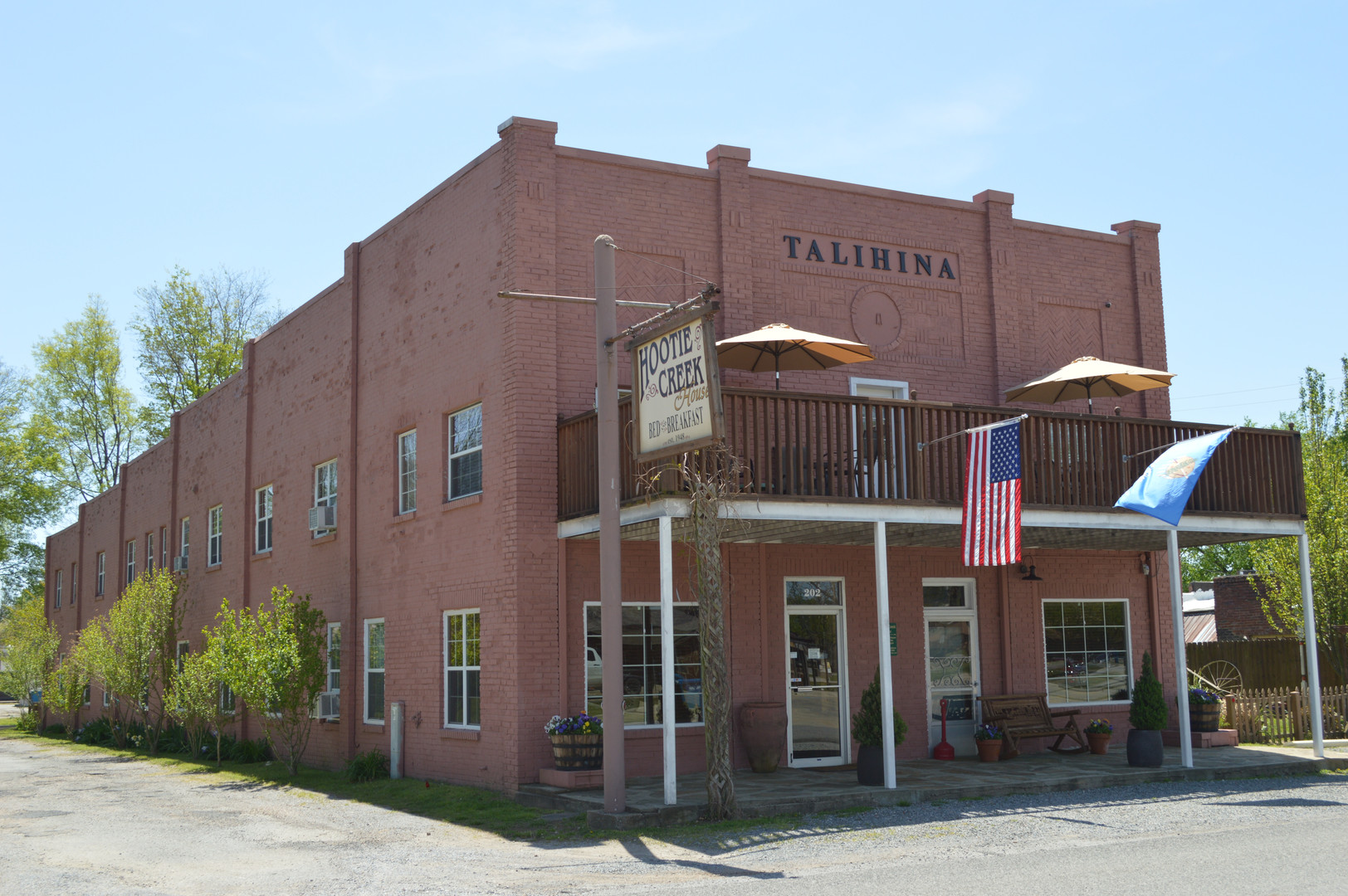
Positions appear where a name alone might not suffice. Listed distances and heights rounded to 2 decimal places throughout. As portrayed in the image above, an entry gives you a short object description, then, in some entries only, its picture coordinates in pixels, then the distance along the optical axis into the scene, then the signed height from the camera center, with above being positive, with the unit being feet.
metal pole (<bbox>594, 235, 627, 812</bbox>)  41.11 +2.18
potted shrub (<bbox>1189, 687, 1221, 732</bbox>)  58.39 -4.78
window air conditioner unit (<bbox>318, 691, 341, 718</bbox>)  66.49 -4.30
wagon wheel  85.10 -4.76
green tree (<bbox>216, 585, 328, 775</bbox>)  62.64 -2.05
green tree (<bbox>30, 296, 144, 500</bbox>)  161.79 +29.39
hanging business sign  39.06 +7.28
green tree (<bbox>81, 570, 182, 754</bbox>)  86.53 -1.34
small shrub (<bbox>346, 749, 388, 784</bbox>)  57.88 -6.62
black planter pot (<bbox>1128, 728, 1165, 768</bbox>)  51.90 -5.80
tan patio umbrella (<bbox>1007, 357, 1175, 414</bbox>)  55.36 +10.18
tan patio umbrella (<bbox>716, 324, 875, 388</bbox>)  49.78 +10.64
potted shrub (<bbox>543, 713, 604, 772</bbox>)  47.52 -4.68
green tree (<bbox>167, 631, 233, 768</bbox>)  70.59 -3.77
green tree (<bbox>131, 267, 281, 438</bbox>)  155.74 +34.28
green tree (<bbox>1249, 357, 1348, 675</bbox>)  79.05 +2.89
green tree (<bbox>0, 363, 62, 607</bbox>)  150.71 +18.57
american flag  44.80 +4.05
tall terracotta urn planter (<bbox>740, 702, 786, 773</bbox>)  51.31 -4.80
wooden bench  56.44 -4.92
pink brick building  50.34 +6.24
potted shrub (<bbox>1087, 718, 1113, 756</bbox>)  57.36 -5.73
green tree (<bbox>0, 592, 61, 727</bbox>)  121.49 -2.48
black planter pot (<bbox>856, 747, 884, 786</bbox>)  46.55 -5.60
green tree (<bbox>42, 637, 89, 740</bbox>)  106.52 -4.97
